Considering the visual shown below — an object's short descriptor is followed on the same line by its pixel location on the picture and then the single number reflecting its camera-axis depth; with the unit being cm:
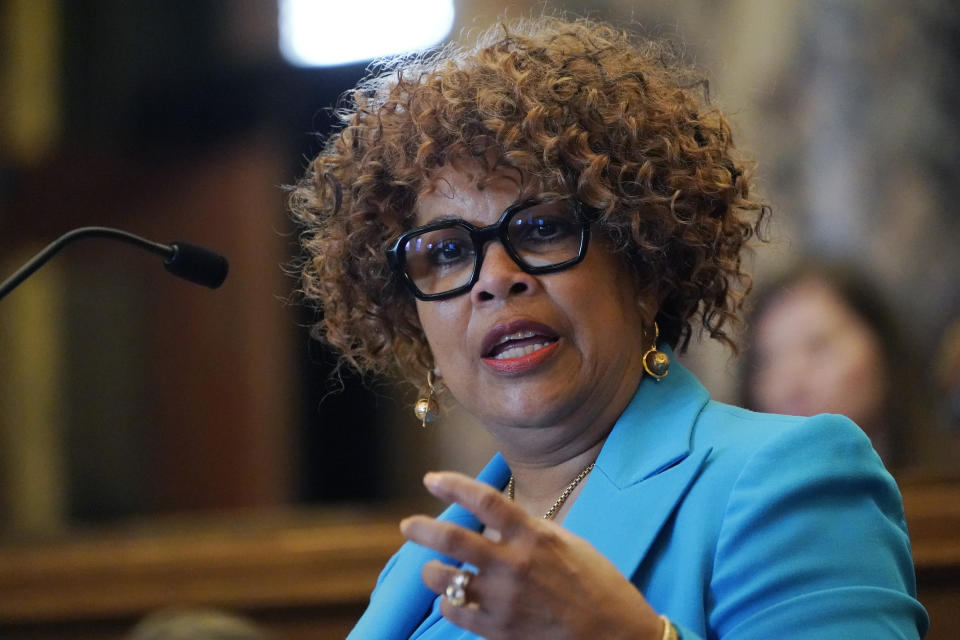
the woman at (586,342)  357
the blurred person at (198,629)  377
